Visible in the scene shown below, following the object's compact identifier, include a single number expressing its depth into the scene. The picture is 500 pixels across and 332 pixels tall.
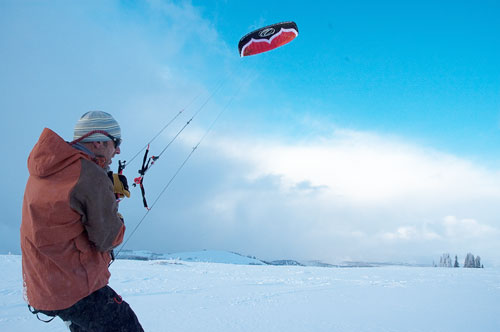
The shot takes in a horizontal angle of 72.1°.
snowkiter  1.96
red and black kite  10.66
